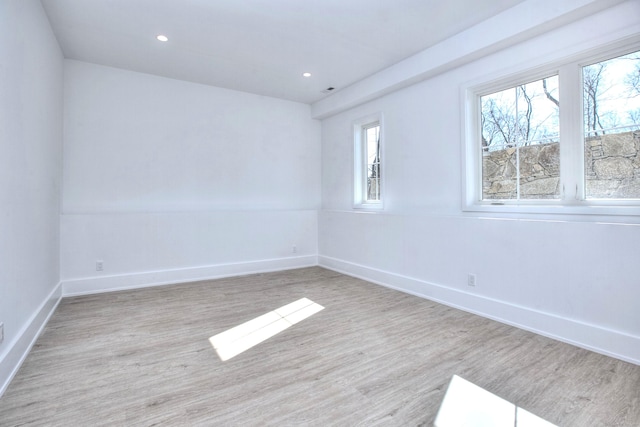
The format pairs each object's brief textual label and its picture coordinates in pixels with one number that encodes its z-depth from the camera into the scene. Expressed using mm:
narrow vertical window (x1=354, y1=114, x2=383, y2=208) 4781
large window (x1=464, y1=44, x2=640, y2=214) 2416
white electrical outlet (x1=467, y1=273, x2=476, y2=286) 3137
